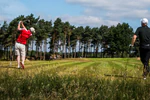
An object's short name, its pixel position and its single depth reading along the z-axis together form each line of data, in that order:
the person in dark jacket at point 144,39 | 10.90
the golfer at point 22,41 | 13.60
